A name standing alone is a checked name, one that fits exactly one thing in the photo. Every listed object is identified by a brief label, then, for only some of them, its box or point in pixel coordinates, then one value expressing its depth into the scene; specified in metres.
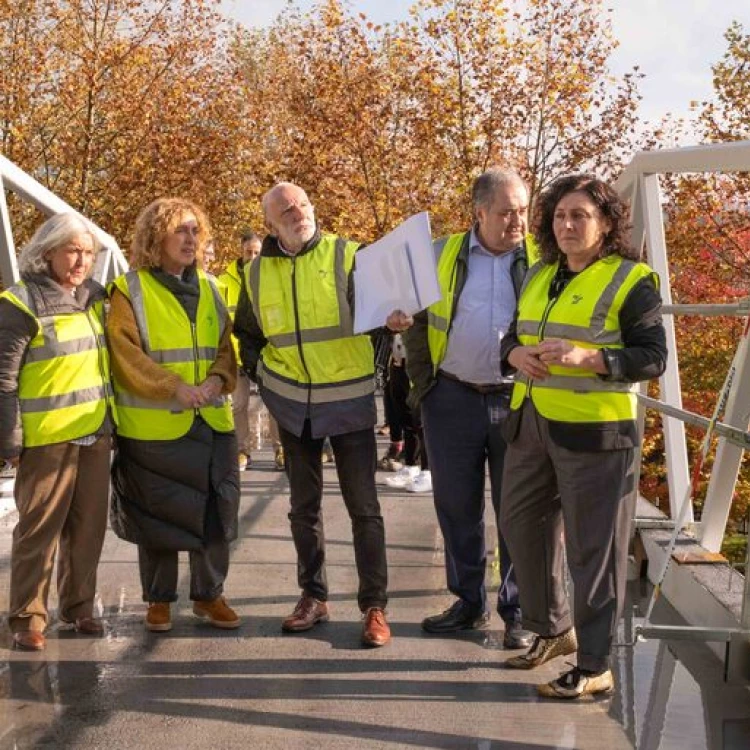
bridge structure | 3.68
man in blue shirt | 4.65
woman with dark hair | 3.89
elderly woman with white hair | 4.57
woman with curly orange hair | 4.77
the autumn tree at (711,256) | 18.89
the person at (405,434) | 8.16
